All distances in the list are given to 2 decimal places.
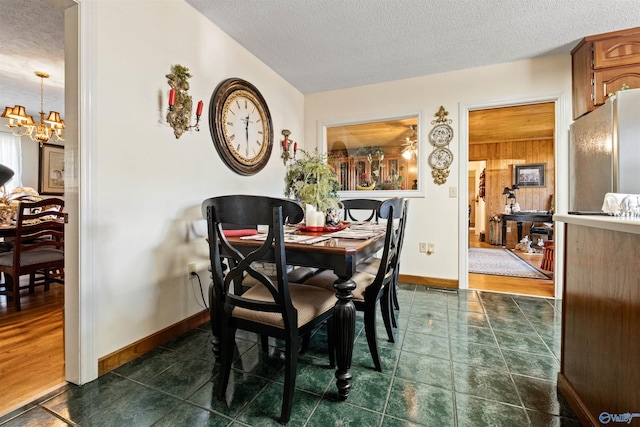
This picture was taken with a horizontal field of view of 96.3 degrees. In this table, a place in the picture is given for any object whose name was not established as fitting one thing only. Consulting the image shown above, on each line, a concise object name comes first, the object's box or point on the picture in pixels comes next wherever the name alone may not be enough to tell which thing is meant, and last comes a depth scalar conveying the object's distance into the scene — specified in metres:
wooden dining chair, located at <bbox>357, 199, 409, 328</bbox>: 1.96
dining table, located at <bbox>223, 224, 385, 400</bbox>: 1.32
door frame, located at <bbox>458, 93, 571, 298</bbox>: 2.85
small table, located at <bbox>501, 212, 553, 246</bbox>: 5.61
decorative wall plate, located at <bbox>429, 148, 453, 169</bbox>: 3.25
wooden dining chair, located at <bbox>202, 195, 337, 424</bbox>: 1.15
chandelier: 3.19
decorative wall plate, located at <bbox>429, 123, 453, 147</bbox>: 3.26
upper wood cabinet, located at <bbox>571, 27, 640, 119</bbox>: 2.40
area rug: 3.89
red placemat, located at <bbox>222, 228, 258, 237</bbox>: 1.76
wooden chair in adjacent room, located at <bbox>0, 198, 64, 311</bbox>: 2.46
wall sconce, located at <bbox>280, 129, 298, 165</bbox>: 3.31
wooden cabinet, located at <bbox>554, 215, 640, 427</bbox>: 0.92
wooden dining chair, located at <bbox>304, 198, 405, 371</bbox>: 1.55
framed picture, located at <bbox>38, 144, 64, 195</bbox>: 5.02
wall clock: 2.44
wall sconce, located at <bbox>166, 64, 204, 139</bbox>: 1.97
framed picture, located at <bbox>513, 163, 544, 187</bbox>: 6.24
